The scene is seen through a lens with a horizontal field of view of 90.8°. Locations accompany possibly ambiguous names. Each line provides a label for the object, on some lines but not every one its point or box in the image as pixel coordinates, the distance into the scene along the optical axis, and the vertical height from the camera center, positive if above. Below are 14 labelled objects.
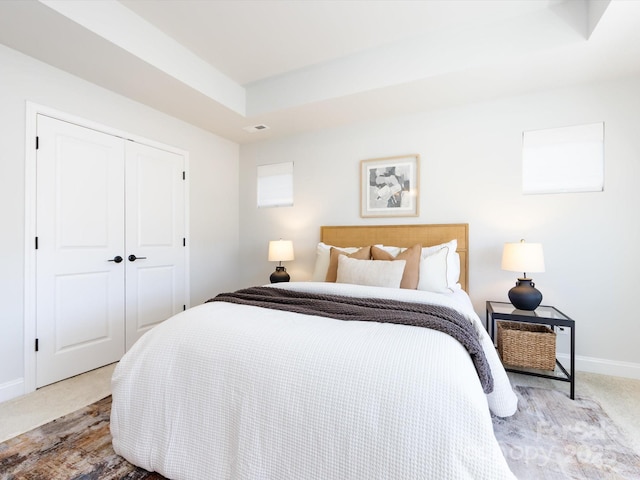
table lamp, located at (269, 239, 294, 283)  3.51 -0.20
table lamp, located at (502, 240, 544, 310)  2.42 -0.22
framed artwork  3.23 +0.53
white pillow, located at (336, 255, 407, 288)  2.41 -0.28
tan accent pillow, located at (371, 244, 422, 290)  2.46 -0.19
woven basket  2.29 -0.83
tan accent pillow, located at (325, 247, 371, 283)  2.81 -0.19
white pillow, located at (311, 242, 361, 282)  3.01 -0.24
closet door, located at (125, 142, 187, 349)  2.97 -0.01
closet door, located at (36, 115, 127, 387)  2.38 -0.12
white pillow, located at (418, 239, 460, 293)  2.50 -0.27
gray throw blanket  1.35 -0.39
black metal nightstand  2.12 -0.59
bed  0.97 -0.57
